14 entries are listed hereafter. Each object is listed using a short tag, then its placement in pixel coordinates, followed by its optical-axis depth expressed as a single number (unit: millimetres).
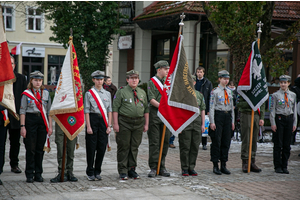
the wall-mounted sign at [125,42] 22542
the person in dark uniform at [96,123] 7066
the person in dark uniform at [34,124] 6820
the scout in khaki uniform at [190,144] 7664
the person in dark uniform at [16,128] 7508
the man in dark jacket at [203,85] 10731
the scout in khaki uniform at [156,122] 7590
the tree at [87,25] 20078
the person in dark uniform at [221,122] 7988
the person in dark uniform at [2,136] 6883
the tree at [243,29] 11648
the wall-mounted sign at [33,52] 38500
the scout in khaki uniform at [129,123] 7211
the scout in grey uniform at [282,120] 8398
